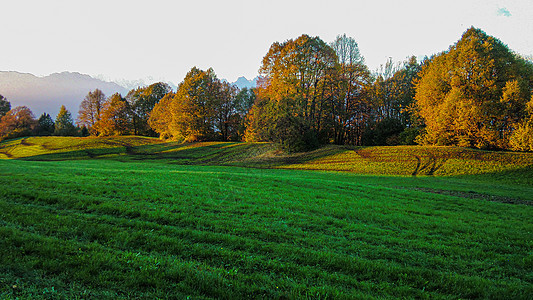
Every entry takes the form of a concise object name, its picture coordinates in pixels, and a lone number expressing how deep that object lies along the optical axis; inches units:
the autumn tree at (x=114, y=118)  2605.1
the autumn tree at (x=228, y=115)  2193.7
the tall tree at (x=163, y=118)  2245.3
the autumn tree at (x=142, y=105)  2910.9
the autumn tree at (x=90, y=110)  2780.5
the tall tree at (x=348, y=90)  1553.0
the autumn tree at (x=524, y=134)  936.3
